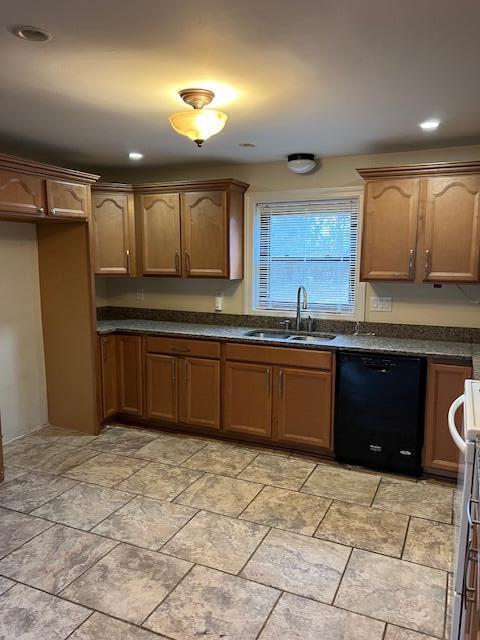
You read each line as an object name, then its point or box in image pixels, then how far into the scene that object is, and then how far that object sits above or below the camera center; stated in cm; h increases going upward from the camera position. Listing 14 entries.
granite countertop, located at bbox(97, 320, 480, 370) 323 -53
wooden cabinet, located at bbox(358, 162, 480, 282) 323 +33
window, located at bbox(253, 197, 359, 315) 399 +15
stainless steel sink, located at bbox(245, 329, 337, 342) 393 -55
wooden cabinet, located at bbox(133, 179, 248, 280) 404 +37
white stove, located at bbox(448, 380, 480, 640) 138 -83
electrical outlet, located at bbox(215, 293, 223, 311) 447 -29
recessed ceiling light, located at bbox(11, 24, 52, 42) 178 +89
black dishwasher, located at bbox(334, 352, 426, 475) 326 -98
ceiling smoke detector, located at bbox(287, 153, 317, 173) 380 +86
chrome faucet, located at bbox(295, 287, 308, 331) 407 -31
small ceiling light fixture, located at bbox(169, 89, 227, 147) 244 +79
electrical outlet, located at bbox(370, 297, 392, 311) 382 -27
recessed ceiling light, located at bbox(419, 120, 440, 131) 293 +91
